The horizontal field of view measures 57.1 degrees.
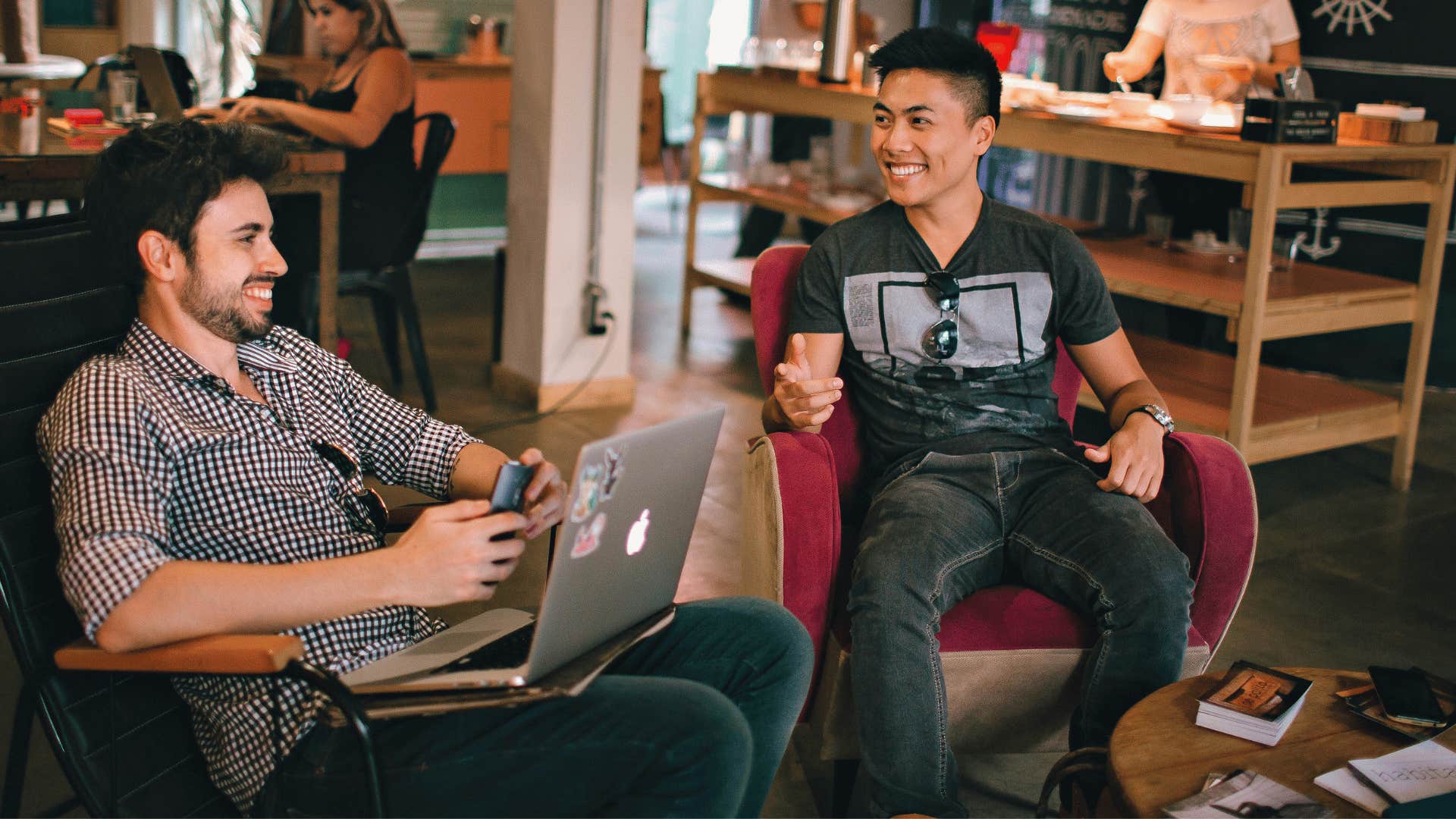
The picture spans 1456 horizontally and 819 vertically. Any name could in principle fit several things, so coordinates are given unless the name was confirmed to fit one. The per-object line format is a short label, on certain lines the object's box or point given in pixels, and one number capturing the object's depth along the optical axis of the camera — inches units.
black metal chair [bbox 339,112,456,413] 162.9
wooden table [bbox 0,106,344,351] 131.3
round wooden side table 62.6
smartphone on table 68.6
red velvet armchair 80.7
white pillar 162.9
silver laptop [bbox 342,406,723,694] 56.5
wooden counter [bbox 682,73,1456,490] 139.4
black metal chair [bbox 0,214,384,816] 61.5
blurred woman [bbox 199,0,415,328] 157.2
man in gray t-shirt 82.8
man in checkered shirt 57.5
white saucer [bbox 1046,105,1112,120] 153.7
